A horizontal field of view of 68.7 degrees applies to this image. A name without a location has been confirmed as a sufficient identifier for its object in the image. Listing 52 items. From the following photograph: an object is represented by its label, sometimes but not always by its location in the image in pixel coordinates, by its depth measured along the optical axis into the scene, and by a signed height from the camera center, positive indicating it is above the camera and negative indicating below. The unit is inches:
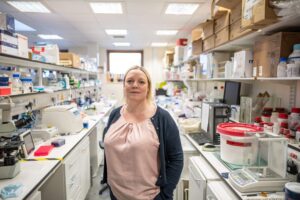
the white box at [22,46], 84.7 +13.9
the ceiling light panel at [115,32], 204.3 +48.9
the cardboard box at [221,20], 85.2 +26.6
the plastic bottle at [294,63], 49.5 +5.1
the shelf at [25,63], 79.7 +8.0
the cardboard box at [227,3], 73.3 +27.8
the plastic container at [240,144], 58.9 -16.4
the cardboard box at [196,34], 132.0 +30.4
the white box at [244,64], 74.6 +7.3
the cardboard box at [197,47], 127.5 +22.4
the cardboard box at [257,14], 49.1 +16.8
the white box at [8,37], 74.0 +15.3
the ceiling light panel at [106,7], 136.5 +48.8
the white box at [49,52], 112.3 +15.7
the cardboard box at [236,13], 73.7 +25.1
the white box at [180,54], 200.4 +27.1
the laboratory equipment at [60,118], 97.3 -16.1
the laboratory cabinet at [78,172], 73.8 -34.4
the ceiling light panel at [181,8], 138.8 +49.9
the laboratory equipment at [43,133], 87.0 -20.5
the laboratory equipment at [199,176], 59.3 -26.4
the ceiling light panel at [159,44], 274.2 +50.4
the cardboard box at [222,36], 84.4 +19.6
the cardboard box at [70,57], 153.9 +17.5
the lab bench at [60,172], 53.2 -25.9
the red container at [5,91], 73.7 -3.4
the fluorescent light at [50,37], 225.5 +47.2
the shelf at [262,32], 51.9 +15.2
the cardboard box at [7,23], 75.0 +20.7
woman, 50.0 -15.7
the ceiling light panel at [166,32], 209.0 +49.9
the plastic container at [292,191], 37.7 -18.4
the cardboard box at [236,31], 67.5 +18.2
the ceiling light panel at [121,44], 272.5 +49.2
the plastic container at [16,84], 85.1 -1.1
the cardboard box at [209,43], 102.5 +20.4
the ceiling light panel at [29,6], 132.4 +47.6
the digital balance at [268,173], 47.6 -20.7
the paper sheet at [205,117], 91.4 -14.0
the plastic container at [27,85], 92.0 -1.6
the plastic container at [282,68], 53.7 +4.2
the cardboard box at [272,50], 56.2 +9.5
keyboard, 86.1 -22.4
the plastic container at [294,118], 57.4 -8.8
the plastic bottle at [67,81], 140.3 +0.6
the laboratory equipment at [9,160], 53.9 -19.4
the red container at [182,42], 207.6 +39.4
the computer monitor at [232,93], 89.6 -3.5
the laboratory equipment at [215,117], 83.7 -12.5
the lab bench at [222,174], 45.3 -23.2
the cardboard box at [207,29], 102.9 +27.2
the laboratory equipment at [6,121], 65.5 -12.5
